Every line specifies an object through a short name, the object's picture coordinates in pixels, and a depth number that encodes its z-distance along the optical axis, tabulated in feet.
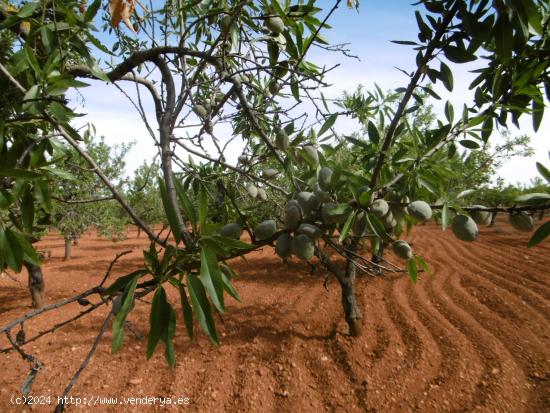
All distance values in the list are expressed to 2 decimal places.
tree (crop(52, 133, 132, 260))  21.71
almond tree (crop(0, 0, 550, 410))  3.02
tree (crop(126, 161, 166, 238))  37.66
